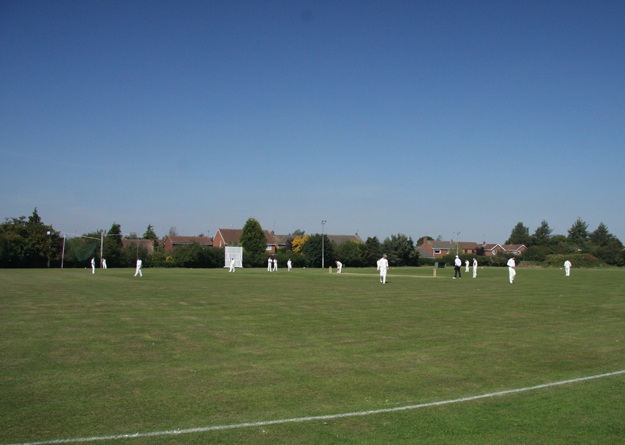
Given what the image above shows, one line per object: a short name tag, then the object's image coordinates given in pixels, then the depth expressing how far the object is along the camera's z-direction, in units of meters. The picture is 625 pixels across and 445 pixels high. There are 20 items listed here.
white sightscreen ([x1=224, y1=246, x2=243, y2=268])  76.19
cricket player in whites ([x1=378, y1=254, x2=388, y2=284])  29.70
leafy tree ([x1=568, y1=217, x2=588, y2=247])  152.75
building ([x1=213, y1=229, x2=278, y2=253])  116.90
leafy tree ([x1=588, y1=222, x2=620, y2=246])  143.50
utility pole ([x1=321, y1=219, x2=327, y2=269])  92.03
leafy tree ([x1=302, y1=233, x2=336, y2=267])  95.38
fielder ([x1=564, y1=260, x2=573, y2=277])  44.03
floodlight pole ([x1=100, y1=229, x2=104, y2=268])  71.91
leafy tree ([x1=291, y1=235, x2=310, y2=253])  116.38
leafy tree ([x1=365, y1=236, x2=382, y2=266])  98.75
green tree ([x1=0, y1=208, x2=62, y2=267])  69.81
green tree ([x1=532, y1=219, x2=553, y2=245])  173.34
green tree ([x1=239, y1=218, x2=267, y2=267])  98.50
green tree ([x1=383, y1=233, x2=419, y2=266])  96.38
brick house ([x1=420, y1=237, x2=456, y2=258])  142.93
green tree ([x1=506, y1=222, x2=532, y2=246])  174.15
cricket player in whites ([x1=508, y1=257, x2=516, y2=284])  30.69
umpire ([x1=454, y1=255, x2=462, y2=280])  37.81
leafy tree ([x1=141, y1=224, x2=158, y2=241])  142.00
